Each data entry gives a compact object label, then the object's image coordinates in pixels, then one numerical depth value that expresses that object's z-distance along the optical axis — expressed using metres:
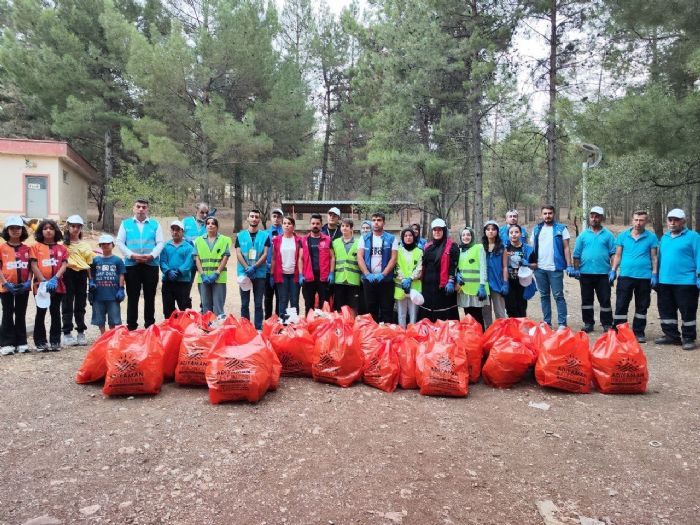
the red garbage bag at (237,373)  3.29
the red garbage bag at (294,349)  3.96
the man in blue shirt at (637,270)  5.70
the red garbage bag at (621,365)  3.71
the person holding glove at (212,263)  5.62
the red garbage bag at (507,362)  3.86
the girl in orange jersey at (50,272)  4.74
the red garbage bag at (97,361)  3.69
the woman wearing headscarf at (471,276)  5.37
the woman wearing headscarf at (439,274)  5.41
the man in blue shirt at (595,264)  5.93
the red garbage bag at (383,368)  3.79
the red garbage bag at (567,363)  3.75
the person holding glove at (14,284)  4.51
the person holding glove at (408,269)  5.47
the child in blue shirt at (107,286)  5.25
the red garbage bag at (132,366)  3.44
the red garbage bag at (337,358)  3.81
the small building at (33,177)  17.20
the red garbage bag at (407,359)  3.82
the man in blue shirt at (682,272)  5.34
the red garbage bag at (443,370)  3.64
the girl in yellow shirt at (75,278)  5.13
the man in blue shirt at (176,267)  5.54
